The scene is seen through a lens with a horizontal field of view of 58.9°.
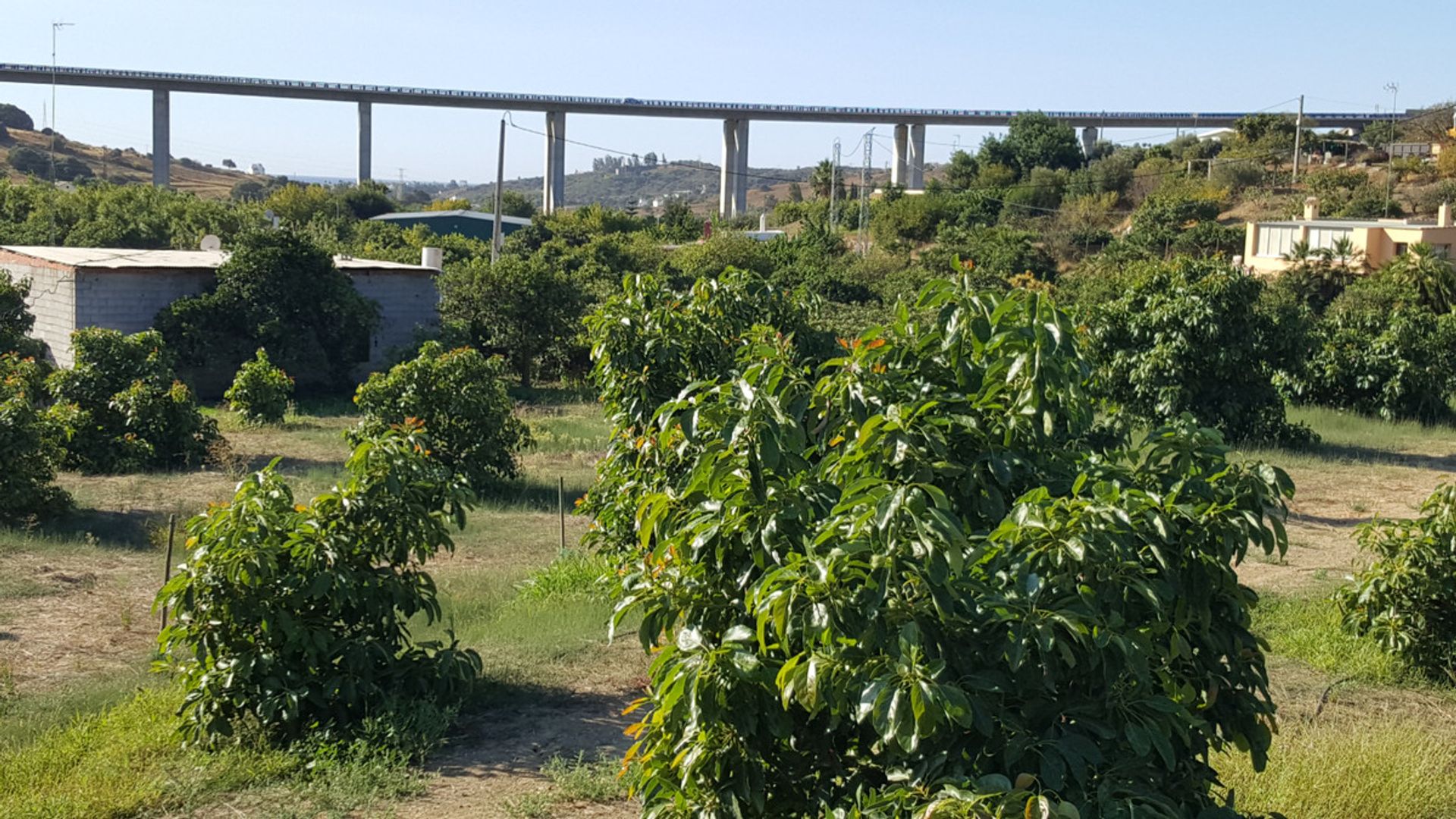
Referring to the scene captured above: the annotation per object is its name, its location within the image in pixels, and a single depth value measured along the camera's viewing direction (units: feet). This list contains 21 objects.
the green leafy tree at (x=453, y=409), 57.16
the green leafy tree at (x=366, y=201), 248.32
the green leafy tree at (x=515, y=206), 267.80
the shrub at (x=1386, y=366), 85.71
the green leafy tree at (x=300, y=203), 213.87
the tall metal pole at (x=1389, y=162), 189.37
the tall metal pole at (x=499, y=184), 126.72
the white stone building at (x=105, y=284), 81.15
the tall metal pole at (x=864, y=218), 184.69
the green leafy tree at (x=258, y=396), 74.95
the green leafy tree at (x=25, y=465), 46.52
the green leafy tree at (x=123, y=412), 59.52
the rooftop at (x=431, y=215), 221.25
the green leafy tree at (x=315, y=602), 24.64
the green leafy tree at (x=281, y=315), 85.61
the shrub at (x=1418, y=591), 29.99
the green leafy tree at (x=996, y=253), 150.41
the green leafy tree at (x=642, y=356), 31.68
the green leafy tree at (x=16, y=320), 75.56
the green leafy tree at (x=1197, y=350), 69.05
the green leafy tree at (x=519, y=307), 98.17
